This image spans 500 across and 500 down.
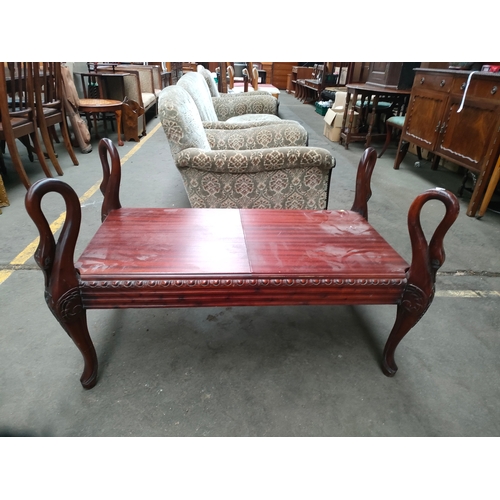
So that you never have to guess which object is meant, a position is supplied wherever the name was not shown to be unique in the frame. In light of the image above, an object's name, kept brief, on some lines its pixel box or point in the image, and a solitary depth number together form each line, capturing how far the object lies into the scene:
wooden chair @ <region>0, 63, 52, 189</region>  2.40
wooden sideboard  2.50
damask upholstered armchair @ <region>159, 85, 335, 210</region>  1.80
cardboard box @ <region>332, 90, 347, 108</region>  5.13
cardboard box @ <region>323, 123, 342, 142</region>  4.81
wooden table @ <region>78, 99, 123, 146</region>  3.74
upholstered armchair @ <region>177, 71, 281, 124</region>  3.70
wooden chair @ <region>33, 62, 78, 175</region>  2.84
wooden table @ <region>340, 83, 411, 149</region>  4.00
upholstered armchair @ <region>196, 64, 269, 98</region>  3.99
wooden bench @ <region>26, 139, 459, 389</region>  1.03
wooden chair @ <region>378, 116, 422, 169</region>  3.76
